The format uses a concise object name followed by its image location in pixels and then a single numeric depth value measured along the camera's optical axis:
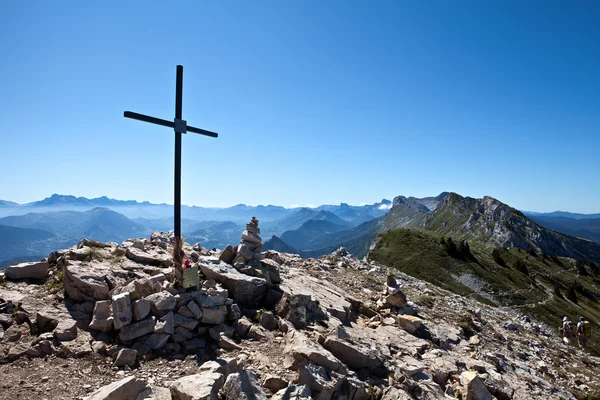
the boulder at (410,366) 10.72
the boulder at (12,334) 8.85
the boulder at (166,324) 10.09
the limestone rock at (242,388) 7.40
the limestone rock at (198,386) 7.07
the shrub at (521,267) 127.76
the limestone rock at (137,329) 9.66
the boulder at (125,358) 8.88
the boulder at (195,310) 11.00
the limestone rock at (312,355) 9.44
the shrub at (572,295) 109.28
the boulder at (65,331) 9.23
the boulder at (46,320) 9.45
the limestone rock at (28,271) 11.94
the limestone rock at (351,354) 10.49
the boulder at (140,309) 10.16
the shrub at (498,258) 128.57
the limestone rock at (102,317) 9.83
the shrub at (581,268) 155.30
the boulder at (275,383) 8.52
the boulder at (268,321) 12.30
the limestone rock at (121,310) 9.77
